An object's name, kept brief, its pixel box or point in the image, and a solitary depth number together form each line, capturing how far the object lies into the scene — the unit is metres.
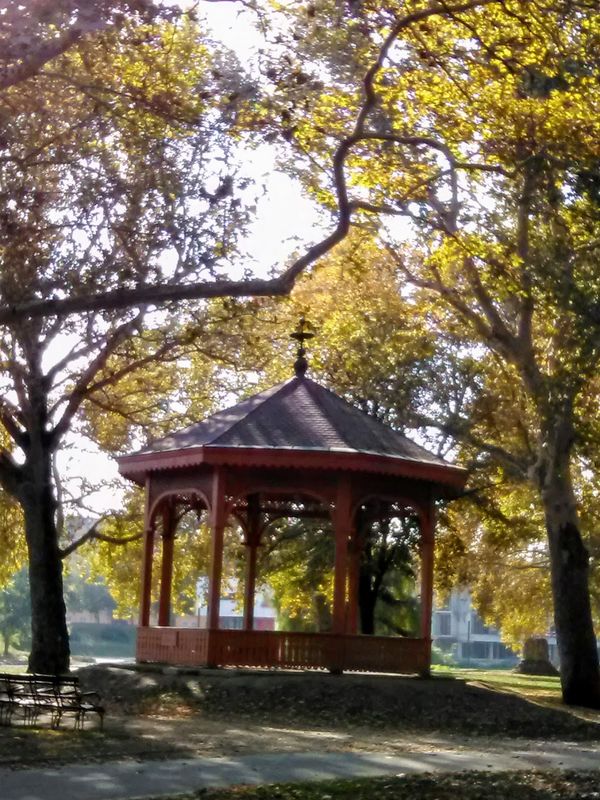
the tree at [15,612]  92.25
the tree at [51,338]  17.55
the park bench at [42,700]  17.30
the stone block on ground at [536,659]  61.03
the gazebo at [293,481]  23.62
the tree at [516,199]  18.22
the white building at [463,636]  132.50
